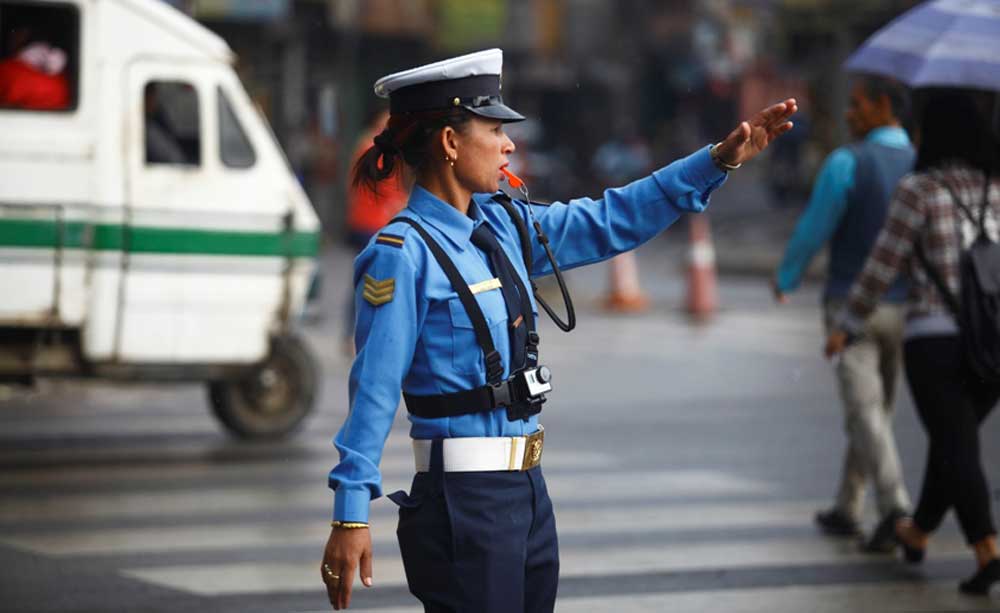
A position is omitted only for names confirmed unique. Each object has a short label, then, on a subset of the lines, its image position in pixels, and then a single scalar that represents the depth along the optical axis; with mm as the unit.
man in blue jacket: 13430
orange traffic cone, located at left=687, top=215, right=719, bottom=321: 34750
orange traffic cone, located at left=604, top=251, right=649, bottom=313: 36469
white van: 17672
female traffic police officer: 6781
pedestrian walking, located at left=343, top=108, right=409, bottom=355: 25922
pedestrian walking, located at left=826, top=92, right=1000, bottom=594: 11930
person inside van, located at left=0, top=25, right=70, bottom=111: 17844
